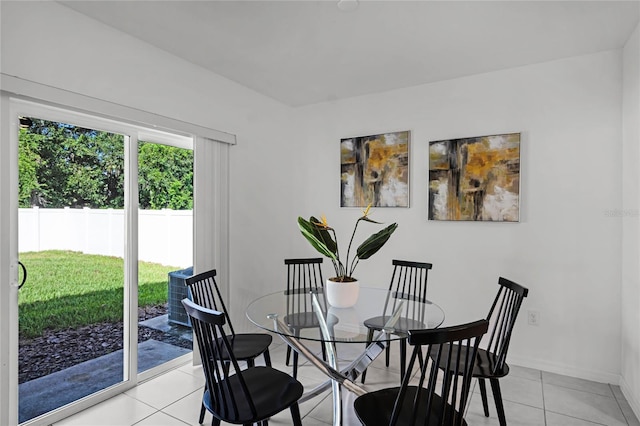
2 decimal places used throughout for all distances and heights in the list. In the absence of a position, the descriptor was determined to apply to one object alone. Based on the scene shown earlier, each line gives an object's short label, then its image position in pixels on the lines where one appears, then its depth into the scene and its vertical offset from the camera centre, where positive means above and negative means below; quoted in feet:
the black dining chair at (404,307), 6.88 -2.12
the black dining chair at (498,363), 6.73 -2.98
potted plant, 7.79 -0.83
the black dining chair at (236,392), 5.32 -3.00
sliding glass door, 7.27 -1.10
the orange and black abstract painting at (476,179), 10.48 +1.06
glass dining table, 6.47 -2.14
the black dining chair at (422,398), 4.64 -2.73
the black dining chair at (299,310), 6.98 -2.15
